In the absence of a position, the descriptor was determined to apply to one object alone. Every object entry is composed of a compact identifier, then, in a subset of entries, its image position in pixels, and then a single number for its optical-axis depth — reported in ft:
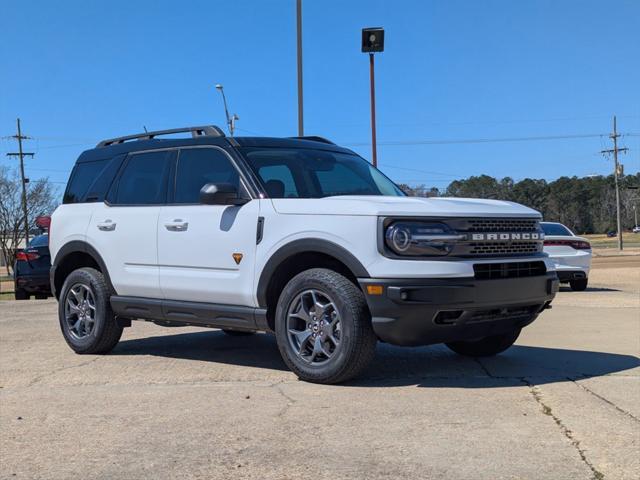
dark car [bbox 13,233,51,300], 48.42
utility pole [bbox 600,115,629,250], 202.30
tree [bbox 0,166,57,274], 150.71
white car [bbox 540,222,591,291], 46.37
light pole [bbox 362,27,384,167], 46.85
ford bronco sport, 15.94
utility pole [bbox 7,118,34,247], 151.84
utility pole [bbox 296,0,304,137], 47.39
